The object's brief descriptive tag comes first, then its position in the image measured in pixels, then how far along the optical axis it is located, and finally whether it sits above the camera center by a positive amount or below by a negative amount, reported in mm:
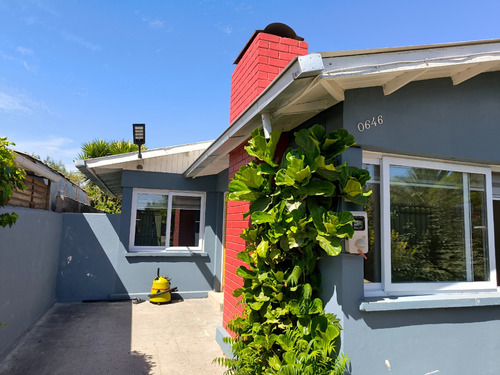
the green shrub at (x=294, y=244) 2561 -245
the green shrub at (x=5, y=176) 2488 +290
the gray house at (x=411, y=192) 2637 +324
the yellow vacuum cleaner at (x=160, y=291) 7246 -1836
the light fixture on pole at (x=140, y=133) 6934 +1824
